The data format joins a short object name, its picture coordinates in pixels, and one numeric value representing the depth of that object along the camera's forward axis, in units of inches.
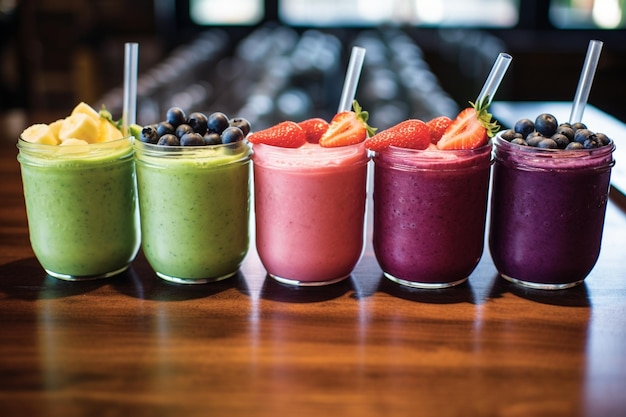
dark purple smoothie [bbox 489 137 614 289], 48.6
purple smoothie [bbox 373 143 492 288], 48.8
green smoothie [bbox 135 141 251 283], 49.8
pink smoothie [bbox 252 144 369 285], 49.4
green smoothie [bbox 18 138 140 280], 51.2
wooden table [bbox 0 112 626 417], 38.0
